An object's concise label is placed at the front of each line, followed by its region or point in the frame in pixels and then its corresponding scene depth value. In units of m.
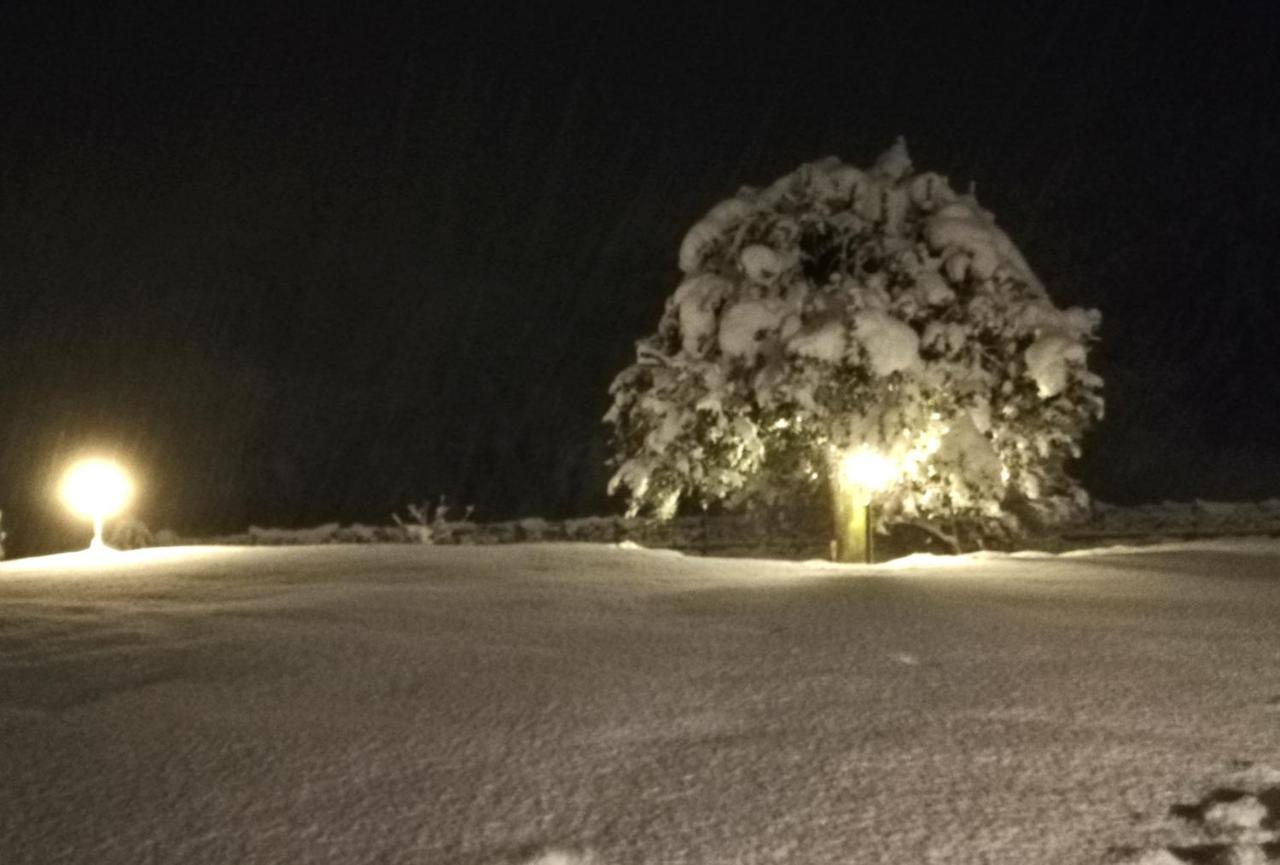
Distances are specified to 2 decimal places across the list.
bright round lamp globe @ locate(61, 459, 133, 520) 14.69
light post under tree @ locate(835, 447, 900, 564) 14.81
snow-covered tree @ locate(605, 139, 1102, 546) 14.50
